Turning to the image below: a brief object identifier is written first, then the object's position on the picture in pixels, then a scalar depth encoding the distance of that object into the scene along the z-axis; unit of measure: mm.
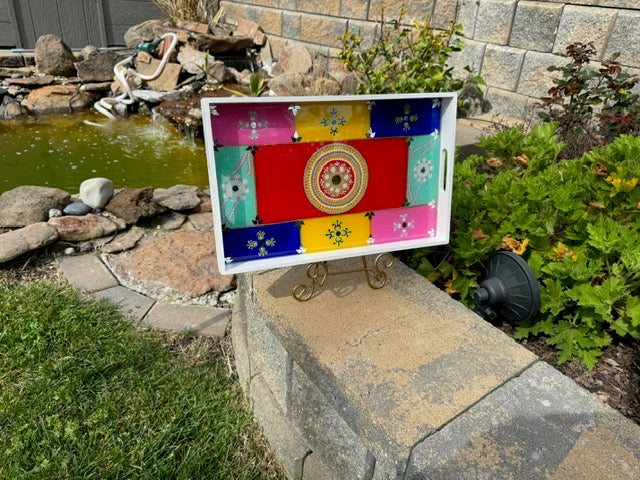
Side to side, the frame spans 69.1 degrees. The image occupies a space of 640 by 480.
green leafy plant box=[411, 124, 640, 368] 1636
